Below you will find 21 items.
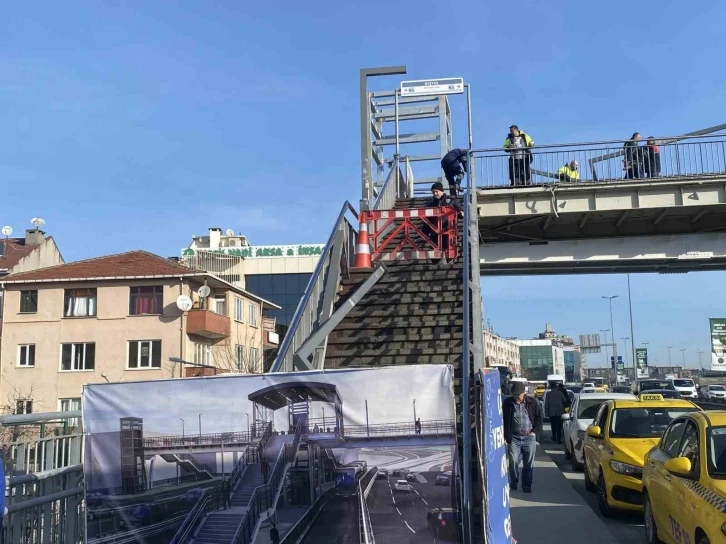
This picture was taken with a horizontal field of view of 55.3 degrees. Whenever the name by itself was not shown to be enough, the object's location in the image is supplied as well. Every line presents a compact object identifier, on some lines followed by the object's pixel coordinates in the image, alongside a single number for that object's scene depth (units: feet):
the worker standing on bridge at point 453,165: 51.72
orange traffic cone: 40.29
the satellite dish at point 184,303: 134.82
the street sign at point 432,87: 60.23
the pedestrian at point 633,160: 61.36
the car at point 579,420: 42.09
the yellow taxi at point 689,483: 17.19
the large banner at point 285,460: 16.58
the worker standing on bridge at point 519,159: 61.82
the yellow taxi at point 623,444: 27.48
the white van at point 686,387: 133.59
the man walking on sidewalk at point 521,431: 31.94
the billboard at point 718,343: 165.99
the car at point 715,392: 152.11
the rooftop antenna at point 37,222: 183.52
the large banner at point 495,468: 17.07
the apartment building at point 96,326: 139.54
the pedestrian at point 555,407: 58.18
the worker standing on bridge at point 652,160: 61.00
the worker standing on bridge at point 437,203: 43.93
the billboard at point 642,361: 209.77
